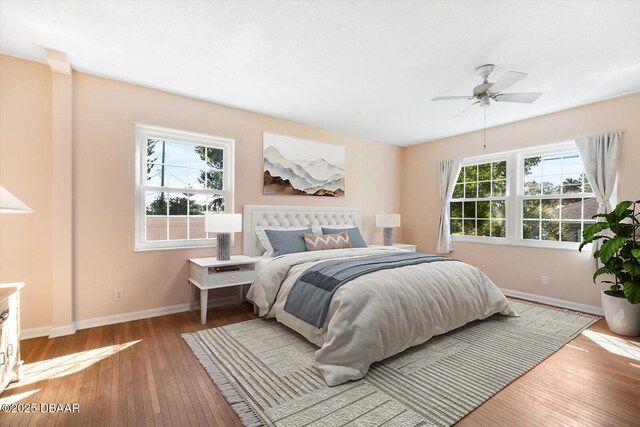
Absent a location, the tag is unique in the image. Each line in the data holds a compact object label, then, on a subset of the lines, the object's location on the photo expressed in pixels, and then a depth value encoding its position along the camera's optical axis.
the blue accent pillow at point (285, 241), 3.78
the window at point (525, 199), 3.95
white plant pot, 2.88
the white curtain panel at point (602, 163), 3.47
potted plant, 2.80
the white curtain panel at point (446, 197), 5.09
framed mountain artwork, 4.29
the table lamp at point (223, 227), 3.29
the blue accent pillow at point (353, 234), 4.36
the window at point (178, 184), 3.41
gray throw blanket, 2.42
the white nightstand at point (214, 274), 3.13
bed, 2.10
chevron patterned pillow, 3.89
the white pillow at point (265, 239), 3.88
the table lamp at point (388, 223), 5.23
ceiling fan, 2.62
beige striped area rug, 1.71
